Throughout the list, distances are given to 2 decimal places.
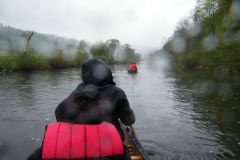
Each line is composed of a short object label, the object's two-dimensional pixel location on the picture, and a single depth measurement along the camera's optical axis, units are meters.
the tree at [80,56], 55.22
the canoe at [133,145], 3.40
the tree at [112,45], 92.43
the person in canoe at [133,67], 27.96
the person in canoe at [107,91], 3.05
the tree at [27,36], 35.76
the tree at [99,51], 83.50
